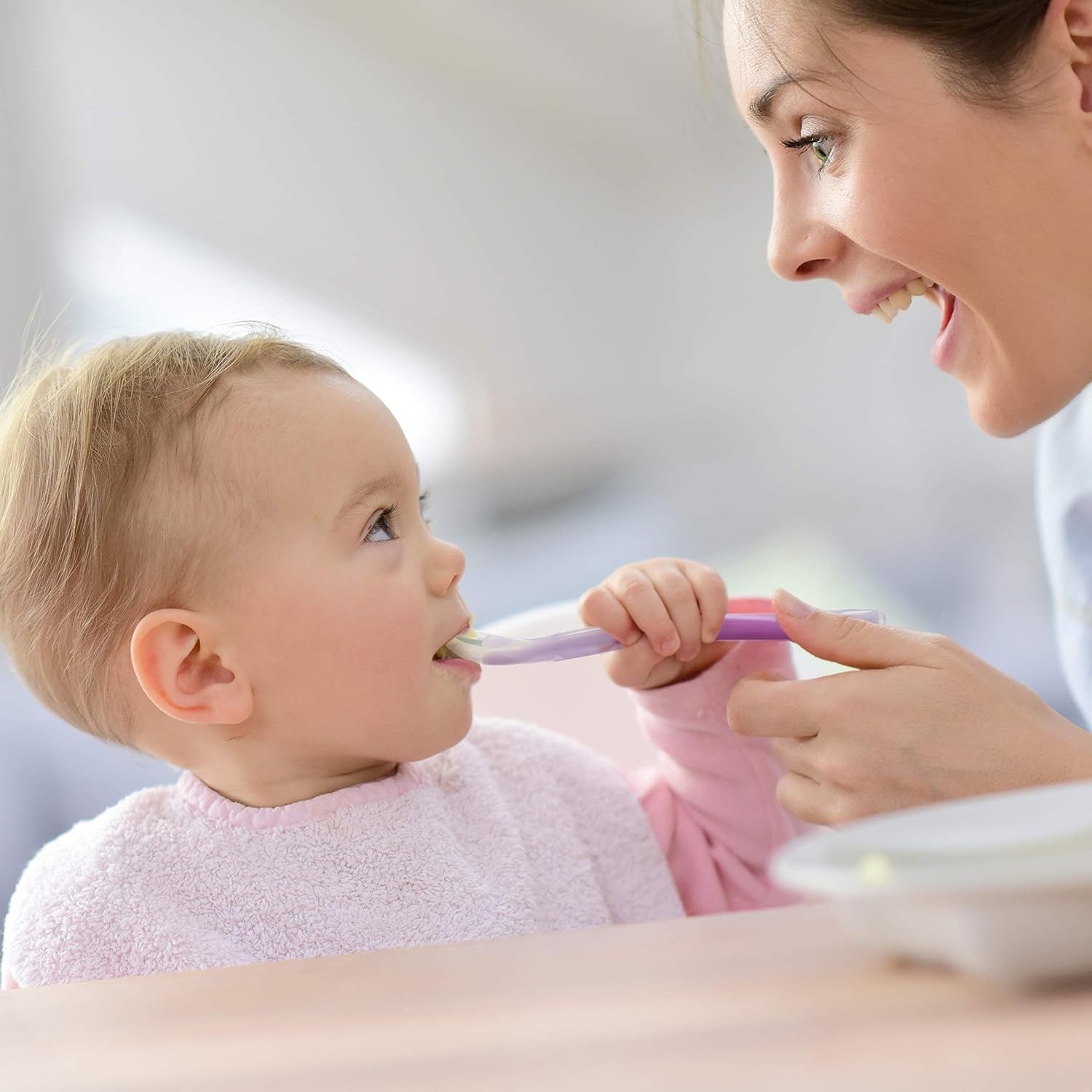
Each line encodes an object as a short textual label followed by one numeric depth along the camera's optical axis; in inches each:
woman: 33.6
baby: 36.6
